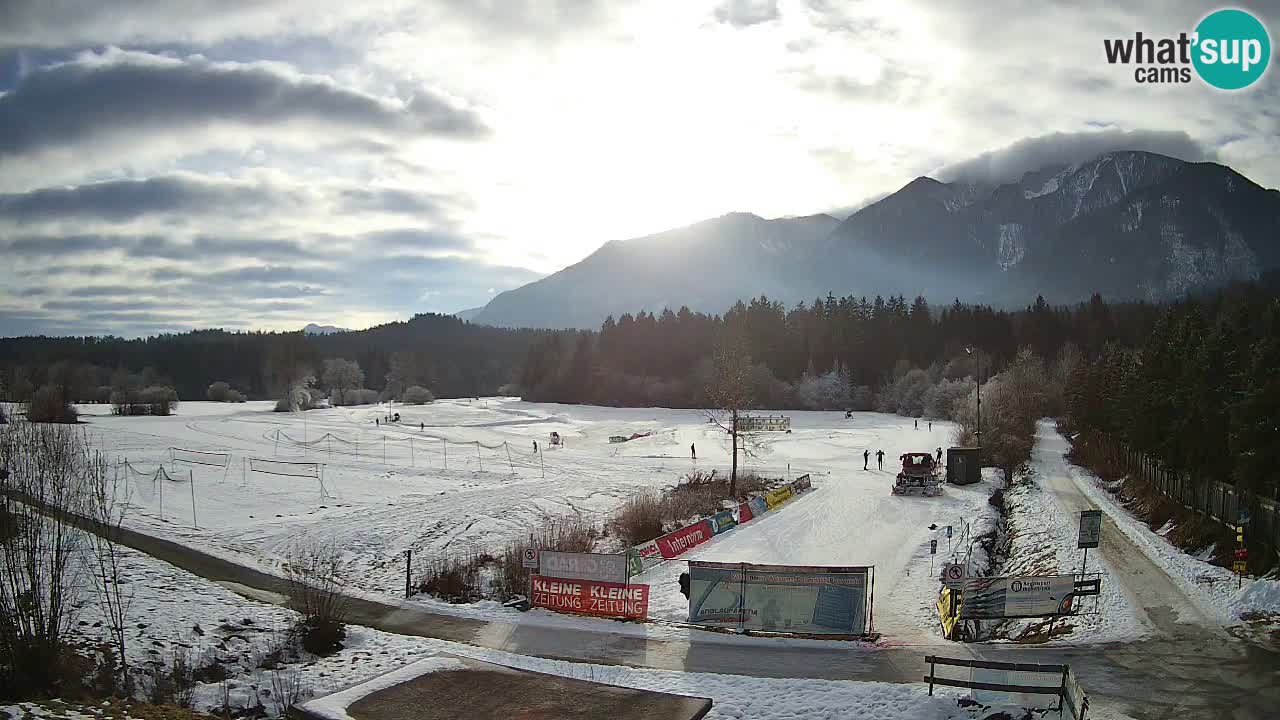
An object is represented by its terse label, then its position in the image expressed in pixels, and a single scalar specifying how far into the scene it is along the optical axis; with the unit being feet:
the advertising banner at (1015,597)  71.20
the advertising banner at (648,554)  99.66
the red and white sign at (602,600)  76.33
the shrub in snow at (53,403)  134.44
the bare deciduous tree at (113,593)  51.39
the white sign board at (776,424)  294.87
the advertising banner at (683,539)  105.91
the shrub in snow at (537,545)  83.51
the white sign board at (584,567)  77.51
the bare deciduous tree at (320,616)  62.75
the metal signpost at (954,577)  71.10
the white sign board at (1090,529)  78.89
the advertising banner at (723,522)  122.72
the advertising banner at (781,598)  70.49
